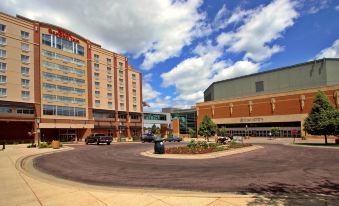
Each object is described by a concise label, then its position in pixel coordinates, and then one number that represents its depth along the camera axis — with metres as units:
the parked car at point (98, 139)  43.53
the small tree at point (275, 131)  65.06
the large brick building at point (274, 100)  64.62
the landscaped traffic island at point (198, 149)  23.48
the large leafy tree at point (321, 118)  34.48
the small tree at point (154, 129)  114.00
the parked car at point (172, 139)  58.52
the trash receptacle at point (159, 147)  23.30
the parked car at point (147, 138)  52.77
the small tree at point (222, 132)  70.81
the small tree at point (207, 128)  60.66
